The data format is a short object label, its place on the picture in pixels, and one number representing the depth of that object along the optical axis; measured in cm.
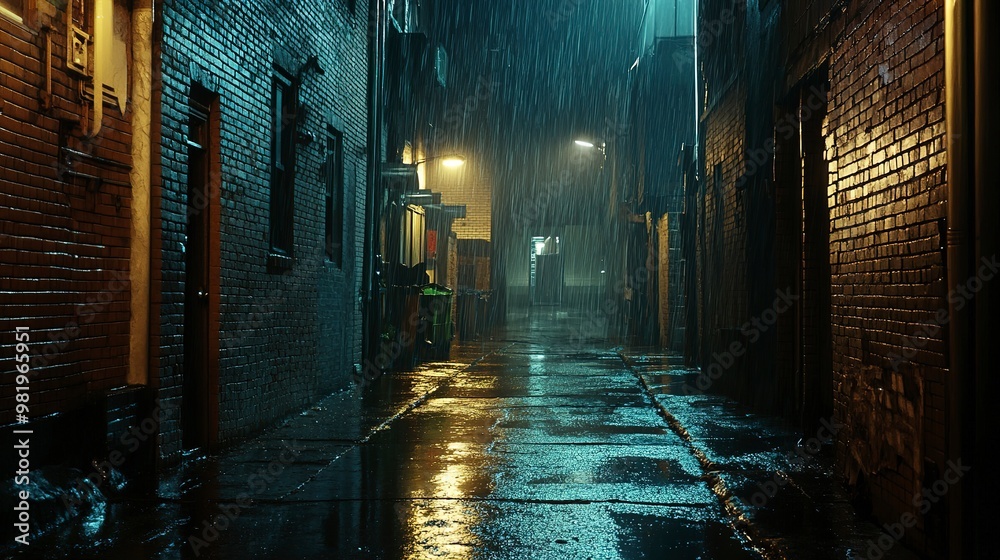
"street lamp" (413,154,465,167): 2333
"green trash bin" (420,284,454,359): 1878
